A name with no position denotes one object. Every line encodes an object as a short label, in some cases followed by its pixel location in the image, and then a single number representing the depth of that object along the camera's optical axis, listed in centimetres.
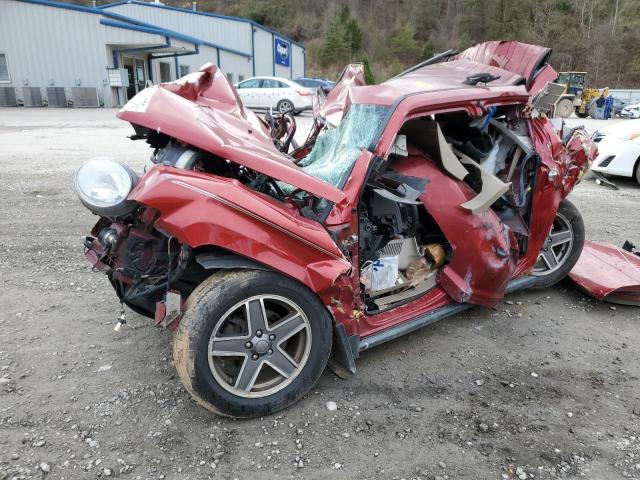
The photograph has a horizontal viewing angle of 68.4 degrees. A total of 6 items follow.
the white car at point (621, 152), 792
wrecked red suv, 228
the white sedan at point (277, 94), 2051
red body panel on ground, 380
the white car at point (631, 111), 2743
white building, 2227
